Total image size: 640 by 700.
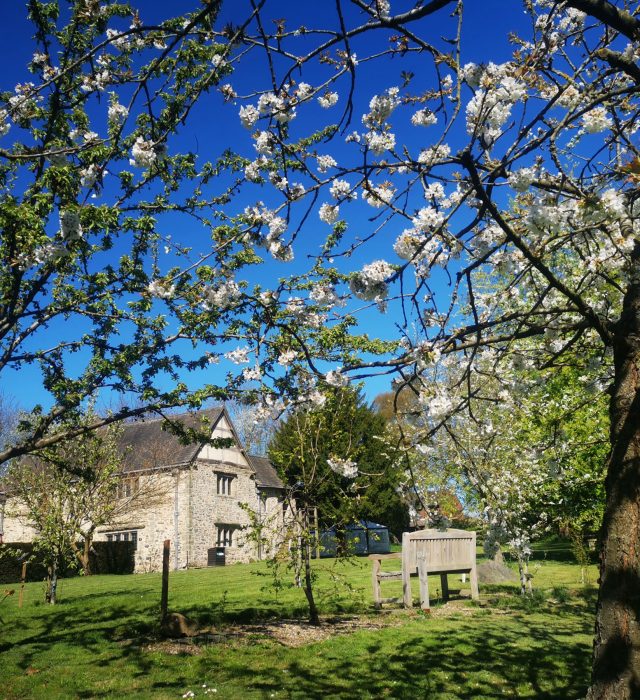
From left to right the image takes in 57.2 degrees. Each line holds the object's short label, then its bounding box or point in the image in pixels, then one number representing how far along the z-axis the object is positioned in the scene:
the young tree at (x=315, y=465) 8.91
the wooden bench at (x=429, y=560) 10.21
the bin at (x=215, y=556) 26.71
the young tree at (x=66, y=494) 12.01
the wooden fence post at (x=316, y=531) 8.93
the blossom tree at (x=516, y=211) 2.71
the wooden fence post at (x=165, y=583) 8.62
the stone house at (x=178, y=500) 25.19
